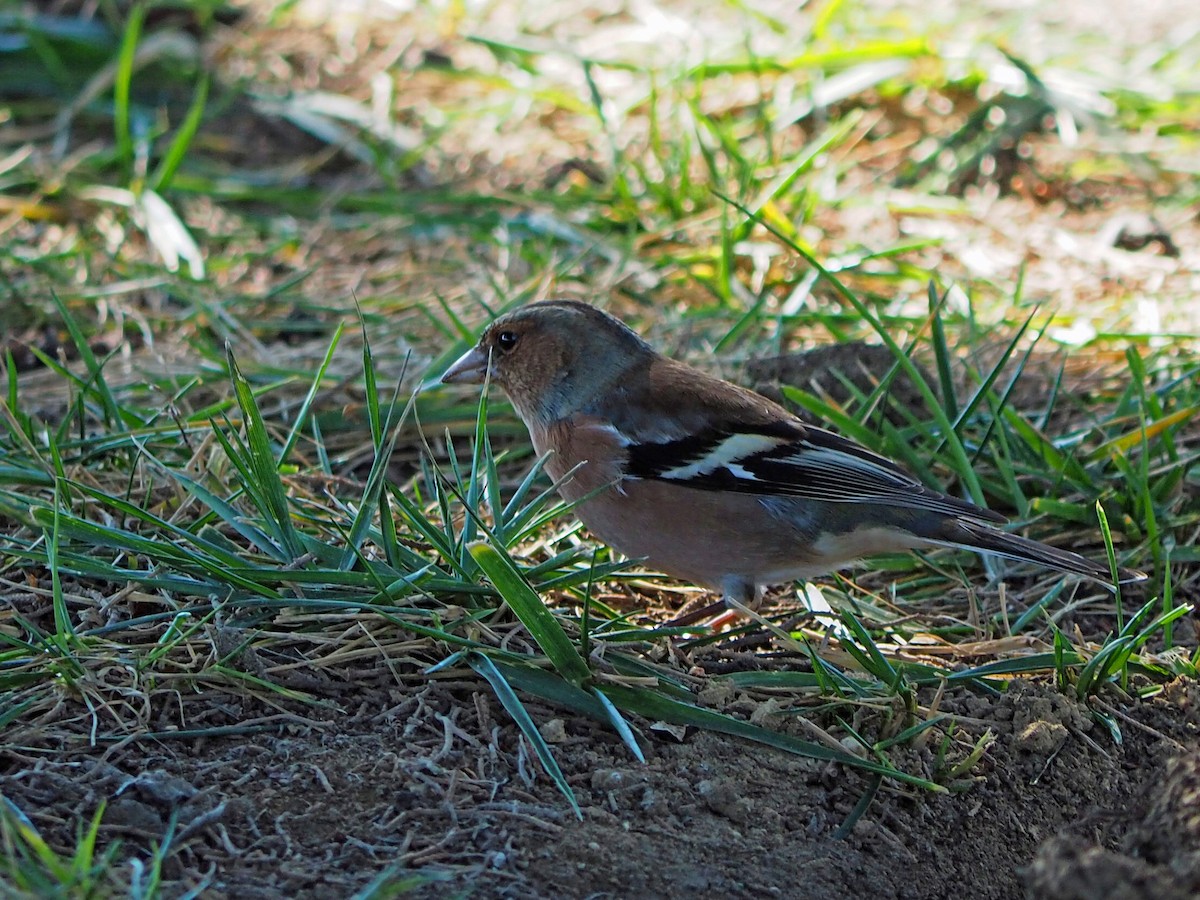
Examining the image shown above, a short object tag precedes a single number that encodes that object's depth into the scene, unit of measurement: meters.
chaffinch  7.00
